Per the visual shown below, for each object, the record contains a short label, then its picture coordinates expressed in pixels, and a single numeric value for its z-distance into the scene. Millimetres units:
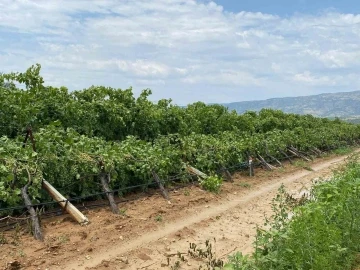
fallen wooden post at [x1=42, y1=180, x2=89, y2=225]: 8594
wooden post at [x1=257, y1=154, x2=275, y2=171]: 18438
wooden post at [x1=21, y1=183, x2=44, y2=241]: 7672
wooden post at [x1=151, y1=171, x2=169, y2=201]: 11323
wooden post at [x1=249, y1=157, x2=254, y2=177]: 16372
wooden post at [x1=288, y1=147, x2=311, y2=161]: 22805
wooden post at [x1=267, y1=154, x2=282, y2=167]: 19503
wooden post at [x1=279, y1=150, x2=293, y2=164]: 21438
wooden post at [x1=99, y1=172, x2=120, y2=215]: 9594
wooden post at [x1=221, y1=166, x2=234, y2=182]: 14742
